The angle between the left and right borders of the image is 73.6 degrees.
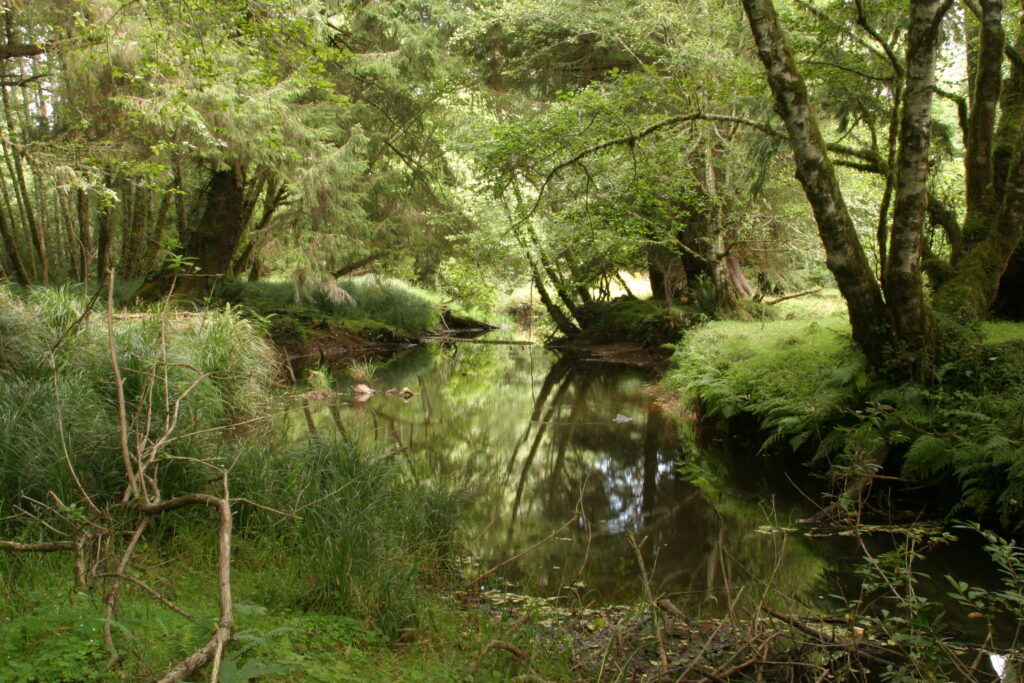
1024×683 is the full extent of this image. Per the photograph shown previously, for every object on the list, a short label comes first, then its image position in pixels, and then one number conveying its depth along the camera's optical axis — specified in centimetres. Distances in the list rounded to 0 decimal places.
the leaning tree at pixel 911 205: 585
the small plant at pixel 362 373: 1235
